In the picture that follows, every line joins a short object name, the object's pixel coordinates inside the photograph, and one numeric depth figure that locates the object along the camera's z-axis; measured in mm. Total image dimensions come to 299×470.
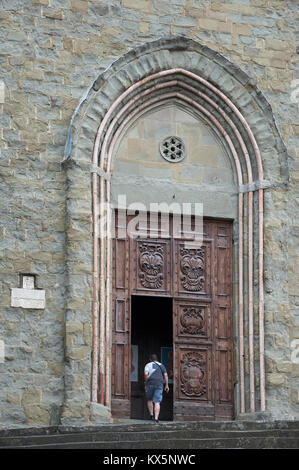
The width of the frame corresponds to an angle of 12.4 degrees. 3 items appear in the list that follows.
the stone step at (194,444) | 15961
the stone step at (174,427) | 17094
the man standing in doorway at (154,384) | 20266
